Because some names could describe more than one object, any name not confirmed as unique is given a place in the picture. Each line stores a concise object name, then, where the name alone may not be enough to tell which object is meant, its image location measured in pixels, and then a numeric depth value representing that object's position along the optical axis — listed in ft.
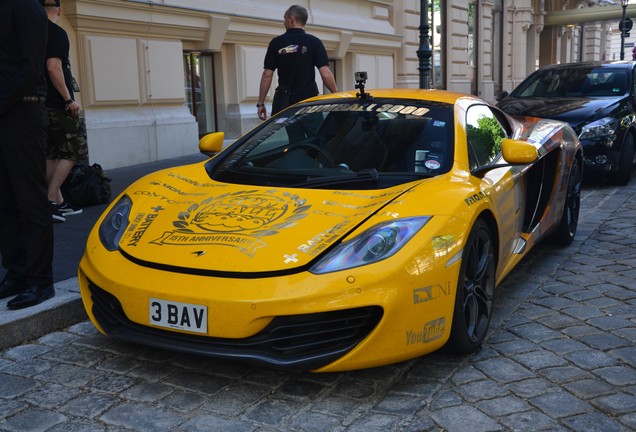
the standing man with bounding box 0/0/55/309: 12.06
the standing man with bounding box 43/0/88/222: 19.36
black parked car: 27.22
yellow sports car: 9.50
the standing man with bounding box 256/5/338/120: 23.44
